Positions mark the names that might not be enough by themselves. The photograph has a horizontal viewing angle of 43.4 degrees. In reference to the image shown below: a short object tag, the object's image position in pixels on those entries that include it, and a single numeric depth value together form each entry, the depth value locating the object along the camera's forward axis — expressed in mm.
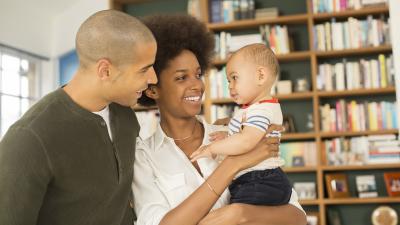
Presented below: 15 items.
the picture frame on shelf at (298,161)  5125
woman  1595
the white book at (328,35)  5109
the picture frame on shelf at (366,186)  5008
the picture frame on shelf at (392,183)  4906
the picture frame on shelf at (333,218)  4969
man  1320
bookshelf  4984
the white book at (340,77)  5082
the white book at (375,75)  5004
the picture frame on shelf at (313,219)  4941
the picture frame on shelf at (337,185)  5016
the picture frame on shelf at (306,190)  5088
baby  1665
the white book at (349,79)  5066
